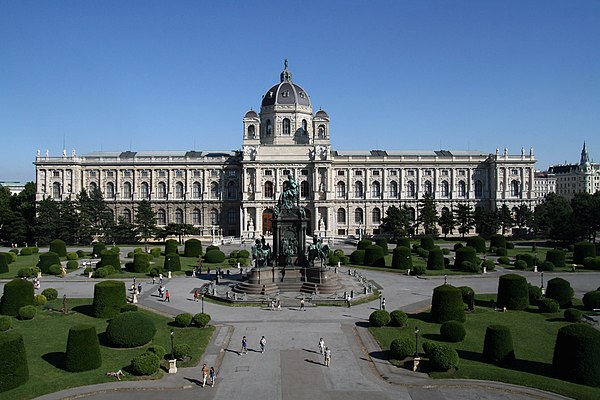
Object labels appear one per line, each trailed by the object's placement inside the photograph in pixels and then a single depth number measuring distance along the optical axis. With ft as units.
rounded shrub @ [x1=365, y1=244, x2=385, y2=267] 197.98
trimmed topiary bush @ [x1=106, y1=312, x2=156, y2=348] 92.63
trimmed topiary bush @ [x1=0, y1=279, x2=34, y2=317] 116.37
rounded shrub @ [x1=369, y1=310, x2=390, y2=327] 106.63
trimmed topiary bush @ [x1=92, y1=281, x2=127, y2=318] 115.96
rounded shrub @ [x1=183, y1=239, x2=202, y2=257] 222.28
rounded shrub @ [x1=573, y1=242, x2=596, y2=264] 194.80
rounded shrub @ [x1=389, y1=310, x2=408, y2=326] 106.73
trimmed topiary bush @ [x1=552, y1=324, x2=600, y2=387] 75.41
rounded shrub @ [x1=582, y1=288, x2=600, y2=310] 120.16
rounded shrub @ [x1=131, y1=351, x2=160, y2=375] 78.79
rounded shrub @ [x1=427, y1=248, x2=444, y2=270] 184.03
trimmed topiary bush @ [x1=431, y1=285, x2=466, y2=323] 109.09
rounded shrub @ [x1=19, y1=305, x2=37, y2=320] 112.88
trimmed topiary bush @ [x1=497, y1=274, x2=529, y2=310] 122.52
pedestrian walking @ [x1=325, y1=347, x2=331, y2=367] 84.12
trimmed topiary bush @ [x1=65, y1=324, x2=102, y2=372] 80.93
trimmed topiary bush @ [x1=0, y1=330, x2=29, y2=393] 72.95
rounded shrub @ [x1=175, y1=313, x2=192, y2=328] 106.11
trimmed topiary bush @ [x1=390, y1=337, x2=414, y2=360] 85.76
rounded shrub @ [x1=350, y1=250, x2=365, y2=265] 203.73
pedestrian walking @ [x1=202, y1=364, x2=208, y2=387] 76.61
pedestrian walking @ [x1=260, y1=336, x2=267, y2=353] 91.20
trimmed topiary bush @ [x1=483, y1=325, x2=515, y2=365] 83.56
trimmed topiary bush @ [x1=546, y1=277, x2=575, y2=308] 126.21
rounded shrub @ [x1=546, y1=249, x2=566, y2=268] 189.67
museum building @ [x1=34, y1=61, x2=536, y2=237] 317.42
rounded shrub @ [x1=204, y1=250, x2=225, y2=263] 205.36
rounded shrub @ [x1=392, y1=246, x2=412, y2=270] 187.93
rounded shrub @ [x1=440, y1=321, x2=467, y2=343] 95.25
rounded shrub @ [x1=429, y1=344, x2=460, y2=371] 79.56
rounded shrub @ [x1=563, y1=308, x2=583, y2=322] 111.14
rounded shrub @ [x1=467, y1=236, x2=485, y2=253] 225.76
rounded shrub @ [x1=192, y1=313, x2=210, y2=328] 105.19
